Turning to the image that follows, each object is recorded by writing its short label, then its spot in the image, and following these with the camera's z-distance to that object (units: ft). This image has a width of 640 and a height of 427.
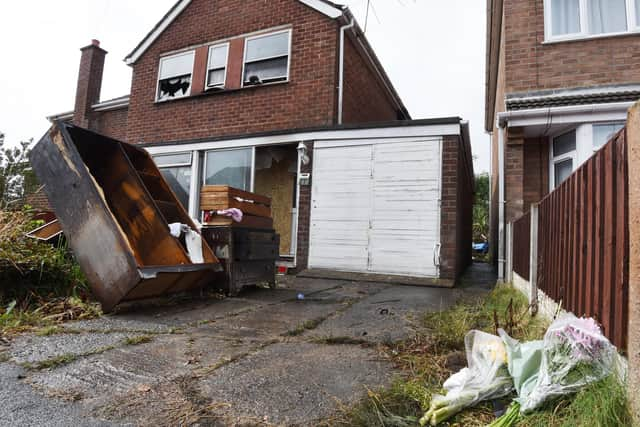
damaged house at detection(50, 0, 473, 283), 20.72
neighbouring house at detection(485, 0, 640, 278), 19.19
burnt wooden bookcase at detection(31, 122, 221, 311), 11.00
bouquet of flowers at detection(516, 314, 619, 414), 4.46
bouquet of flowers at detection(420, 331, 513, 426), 4.87
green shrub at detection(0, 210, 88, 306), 11.16
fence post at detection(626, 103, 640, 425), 3.95
